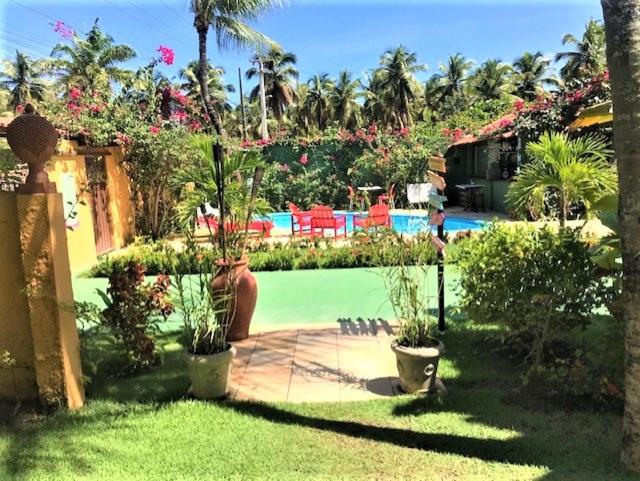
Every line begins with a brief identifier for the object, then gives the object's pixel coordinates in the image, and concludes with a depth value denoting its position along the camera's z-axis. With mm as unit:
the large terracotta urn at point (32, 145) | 3723
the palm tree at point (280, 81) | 45312
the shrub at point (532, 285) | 4023
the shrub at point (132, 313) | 4500
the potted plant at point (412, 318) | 4008
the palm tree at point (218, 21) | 15600
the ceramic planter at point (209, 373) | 3994
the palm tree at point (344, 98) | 48438
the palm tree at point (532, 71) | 42094
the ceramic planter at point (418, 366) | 3977
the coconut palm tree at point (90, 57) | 26516
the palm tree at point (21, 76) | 46397
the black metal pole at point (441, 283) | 4920
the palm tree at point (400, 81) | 43812
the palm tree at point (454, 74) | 45156
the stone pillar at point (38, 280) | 3723
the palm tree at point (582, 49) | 37812
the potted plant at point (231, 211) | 5031
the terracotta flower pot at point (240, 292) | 5016
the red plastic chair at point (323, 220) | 11703
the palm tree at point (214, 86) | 44094
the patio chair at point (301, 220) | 12406
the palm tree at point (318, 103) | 48812
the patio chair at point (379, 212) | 9230
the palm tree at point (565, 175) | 4539
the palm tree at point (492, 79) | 39812
